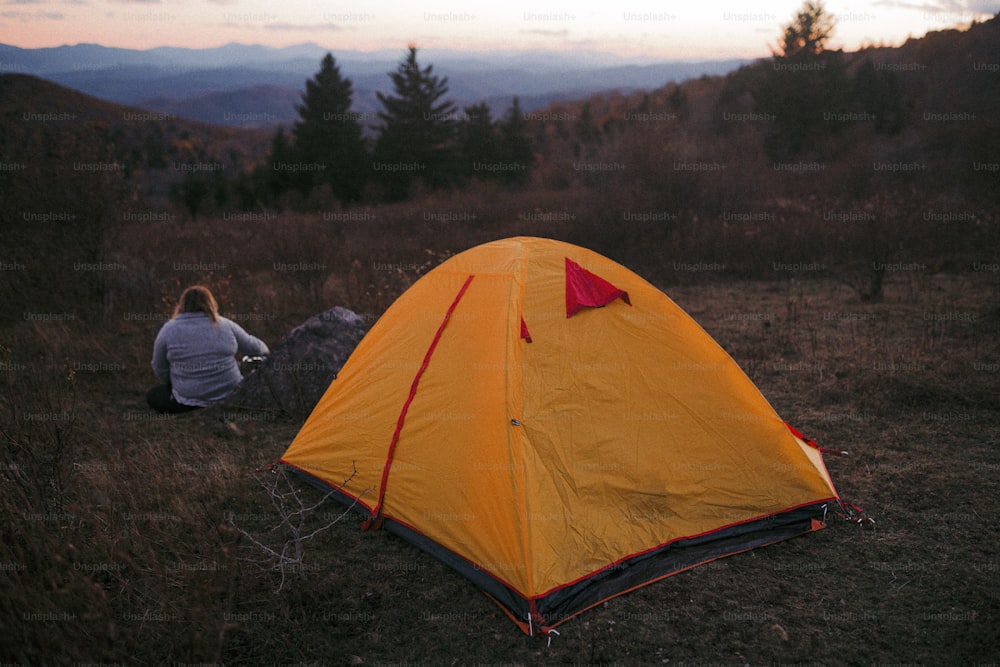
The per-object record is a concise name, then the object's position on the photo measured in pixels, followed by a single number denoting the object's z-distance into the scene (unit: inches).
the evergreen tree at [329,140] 1170.6
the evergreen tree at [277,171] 1194.0
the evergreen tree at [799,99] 1119.6
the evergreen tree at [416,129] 1195.3
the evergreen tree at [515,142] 1259.8
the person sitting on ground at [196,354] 237.5
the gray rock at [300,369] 244.5
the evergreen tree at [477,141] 1243.8
